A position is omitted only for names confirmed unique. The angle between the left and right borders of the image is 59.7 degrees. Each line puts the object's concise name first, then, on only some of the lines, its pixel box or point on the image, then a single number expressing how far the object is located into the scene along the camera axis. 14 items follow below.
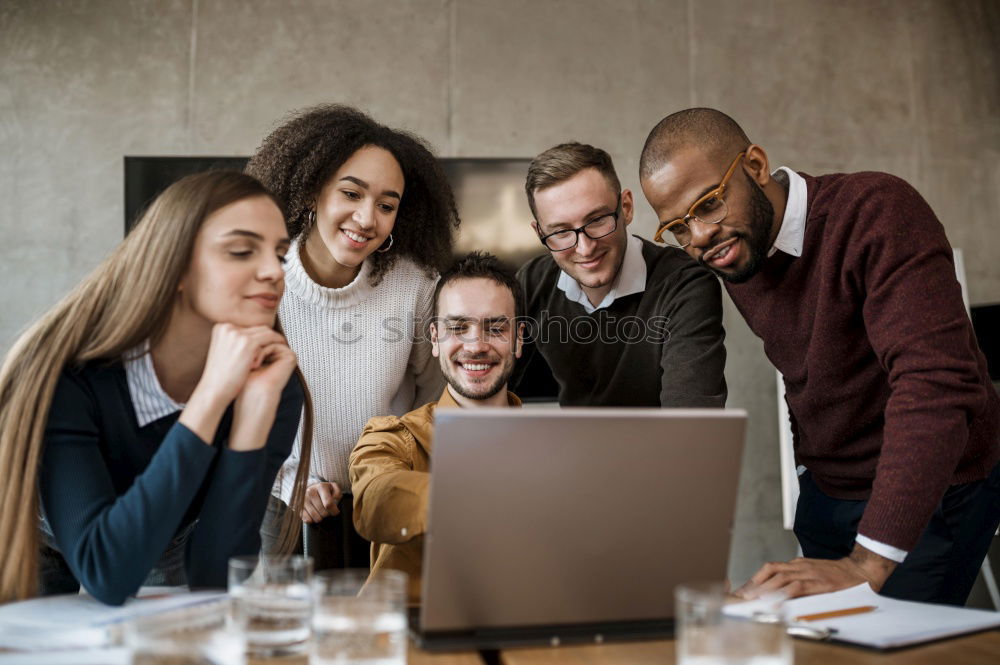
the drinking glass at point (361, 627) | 0.87
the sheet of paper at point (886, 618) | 1.04
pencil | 1.14
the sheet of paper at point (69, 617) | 0.97
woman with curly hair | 2.22
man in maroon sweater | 1.55
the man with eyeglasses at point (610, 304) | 2.09
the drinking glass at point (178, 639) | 0.81
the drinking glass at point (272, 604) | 0.97
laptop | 0.97
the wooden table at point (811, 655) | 0.98
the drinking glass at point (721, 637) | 0.79
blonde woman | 1.25
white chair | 3.52
